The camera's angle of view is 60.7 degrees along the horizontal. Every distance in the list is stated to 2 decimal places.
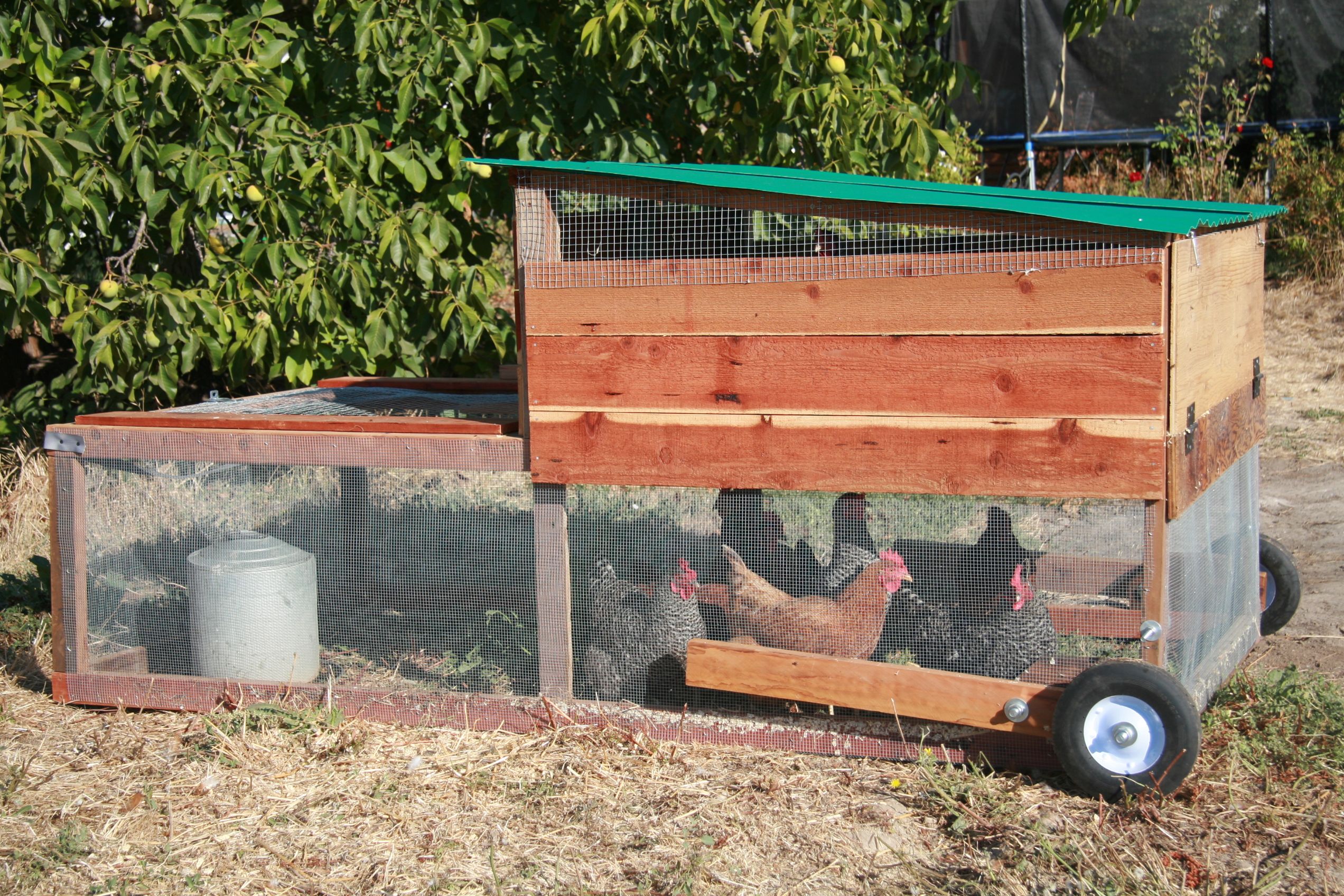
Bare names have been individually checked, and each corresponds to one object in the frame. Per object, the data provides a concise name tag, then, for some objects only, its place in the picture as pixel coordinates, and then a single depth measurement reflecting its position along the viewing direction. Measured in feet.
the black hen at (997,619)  9.85
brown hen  10.26
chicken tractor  8.94
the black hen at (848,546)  10.69
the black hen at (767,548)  10.37
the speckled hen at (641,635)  10.66
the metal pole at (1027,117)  32.04
